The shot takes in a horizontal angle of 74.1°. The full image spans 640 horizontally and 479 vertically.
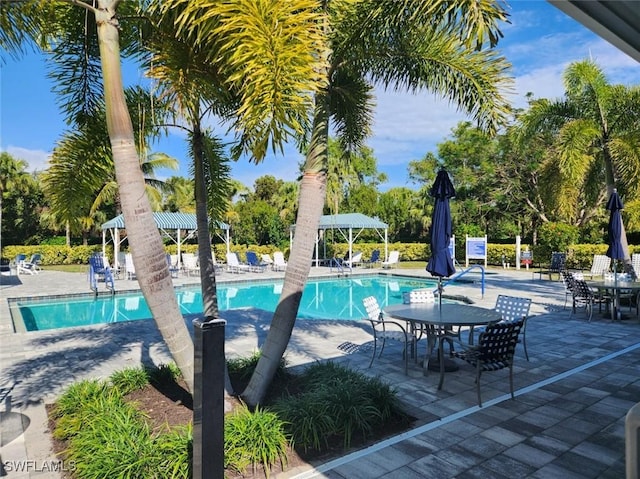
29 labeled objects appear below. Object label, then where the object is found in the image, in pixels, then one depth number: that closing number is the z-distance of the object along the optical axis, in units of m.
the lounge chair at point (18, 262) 20.67
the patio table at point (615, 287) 8.68
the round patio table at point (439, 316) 5.23
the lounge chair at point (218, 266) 23.77
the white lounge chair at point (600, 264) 15.34
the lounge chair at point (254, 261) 21.64
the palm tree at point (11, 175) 27.34
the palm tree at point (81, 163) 5.15
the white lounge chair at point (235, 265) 21.39
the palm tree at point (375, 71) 4.32
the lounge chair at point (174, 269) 20.18
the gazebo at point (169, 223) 19.17
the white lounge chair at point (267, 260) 24.23
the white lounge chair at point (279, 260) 22.08
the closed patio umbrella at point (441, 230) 5.89
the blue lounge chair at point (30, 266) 20.59
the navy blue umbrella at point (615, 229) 9.53
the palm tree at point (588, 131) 10.49
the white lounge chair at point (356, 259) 23.35
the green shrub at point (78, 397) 4.28
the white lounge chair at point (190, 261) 19.86
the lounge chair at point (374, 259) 23.11
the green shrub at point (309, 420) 3.67
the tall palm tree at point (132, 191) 3.62
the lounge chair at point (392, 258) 22.27
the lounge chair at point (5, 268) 19.49
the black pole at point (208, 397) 2.71
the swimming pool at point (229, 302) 11.53
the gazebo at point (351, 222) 21.81
